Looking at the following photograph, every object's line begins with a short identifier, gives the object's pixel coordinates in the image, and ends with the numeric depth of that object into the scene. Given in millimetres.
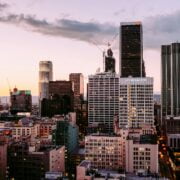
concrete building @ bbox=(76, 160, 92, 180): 73094
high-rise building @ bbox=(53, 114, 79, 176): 121638
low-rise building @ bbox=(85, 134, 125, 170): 103062
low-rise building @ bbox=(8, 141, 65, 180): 93500
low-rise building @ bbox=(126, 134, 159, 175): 93812
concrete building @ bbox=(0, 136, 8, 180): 95125
